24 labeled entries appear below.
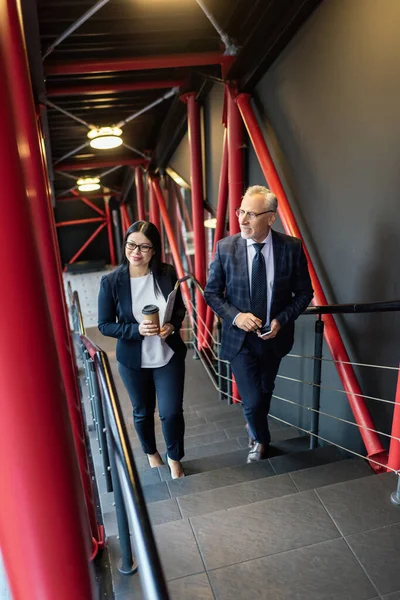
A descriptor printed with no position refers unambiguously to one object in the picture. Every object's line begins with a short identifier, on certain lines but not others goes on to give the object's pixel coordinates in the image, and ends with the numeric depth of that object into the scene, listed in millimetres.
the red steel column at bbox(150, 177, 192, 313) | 6664
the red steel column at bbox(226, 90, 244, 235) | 3725
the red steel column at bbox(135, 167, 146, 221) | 9690
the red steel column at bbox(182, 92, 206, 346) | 5012
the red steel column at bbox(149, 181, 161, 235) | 8758
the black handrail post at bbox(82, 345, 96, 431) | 2834
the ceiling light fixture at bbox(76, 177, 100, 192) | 9360
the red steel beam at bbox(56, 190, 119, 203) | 14070
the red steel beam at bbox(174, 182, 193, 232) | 8543
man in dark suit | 2152
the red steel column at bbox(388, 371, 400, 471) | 1954
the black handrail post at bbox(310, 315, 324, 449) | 2459
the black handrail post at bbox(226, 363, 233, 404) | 3731
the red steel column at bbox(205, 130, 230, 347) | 4188
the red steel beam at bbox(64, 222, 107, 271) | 16172
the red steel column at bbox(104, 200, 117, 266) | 15811
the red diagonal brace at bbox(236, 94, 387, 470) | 2320
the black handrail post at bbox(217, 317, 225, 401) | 3868
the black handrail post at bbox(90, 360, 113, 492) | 2195
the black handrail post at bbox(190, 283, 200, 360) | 5184
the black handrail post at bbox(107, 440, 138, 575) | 1475
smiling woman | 2133
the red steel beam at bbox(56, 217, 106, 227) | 15625
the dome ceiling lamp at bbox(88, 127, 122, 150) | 5711
